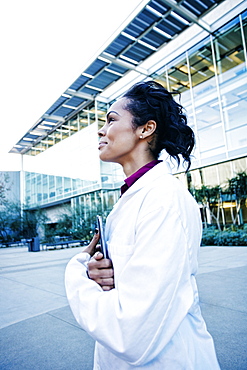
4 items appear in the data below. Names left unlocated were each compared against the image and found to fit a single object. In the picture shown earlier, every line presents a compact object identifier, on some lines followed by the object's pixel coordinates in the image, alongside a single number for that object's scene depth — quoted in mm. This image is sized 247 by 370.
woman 740
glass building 14688
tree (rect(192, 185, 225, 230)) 15306
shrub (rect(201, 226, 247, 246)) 12023
